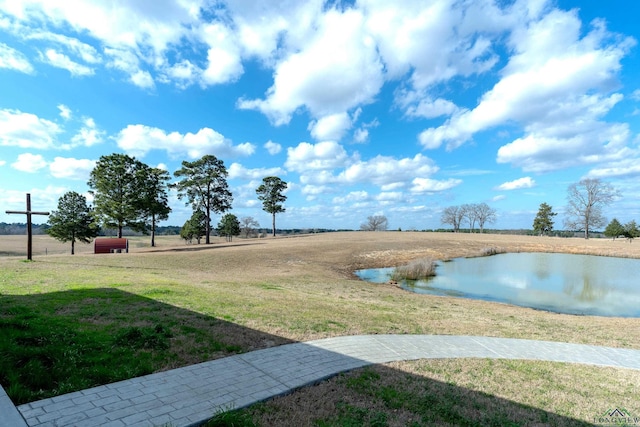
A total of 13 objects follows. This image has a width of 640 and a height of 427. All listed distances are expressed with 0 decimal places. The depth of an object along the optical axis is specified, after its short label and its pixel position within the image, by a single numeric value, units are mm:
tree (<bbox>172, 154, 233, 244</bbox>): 41219
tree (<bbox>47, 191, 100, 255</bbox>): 34781
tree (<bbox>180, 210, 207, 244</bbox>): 52156
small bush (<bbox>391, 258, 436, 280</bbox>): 23406
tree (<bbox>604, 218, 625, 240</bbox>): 61250
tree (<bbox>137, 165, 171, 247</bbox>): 36125
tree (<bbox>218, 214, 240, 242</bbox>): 63219
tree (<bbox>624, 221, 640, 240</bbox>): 61625
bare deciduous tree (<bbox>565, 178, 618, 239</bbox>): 59656
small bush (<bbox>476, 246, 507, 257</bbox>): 40262
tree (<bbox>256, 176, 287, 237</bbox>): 57250
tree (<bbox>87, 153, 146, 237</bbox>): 33656
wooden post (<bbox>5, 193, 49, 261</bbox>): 17352
